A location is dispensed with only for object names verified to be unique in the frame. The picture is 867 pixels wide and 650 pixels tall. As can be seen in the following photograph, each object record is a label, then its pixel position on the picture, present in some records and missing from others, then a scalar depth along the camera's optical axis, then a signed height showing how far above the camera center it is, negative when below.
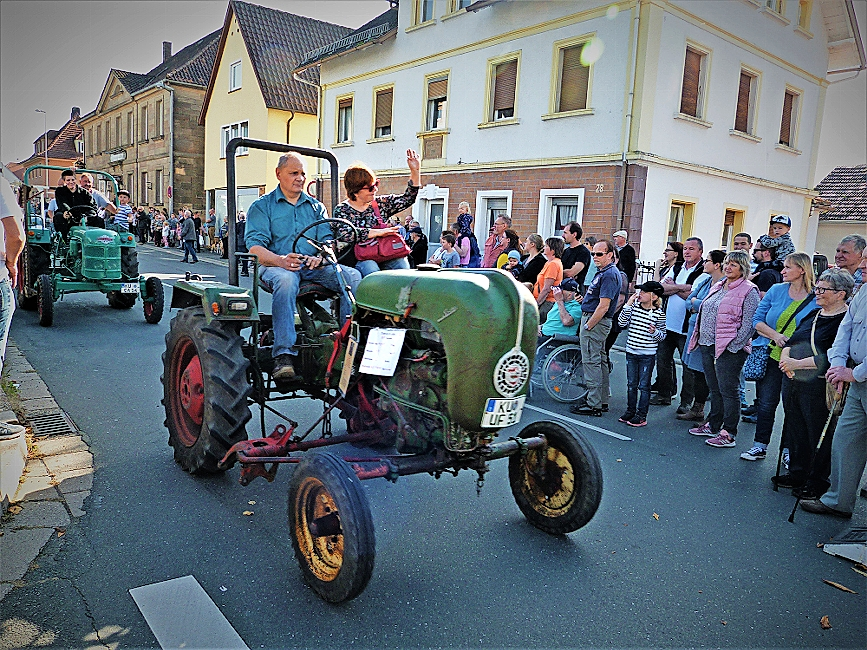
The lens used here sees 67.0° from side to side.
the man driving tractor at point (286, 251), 4.09 -0.12
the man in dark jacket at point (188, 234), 21.02 -0.20
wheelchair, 7.04 -1.31
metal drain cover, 4.87 -1.55
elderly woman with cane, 4.45 -0.87
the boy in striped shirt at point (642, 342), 6.14 -0.84
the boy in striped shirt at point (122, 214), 10.67 +0.17
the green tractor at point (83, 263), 9.62 -0.61
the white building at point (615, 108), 13.28 +3.28
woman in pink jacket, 5.61 -0.67
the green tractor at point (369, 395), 2.83 -0.86
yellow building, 26.14 +5.85
